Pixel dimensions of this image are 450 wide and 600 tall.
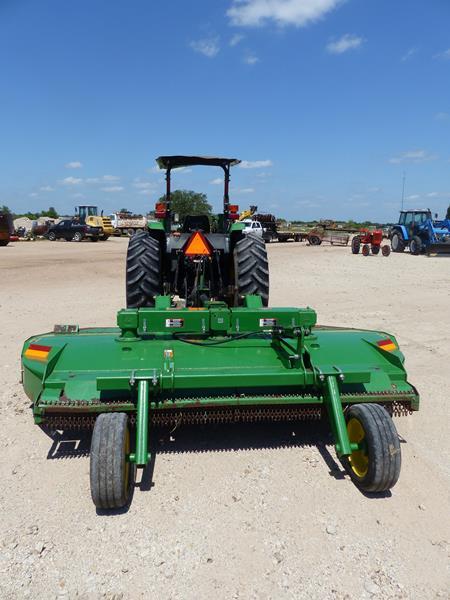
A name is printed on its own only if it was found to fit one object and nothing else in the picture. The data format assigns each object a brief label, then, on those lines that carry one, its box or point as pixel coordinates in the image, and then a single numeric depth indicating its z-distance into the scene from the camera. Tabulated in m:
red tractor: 18.94
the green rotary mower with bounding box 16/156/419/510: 2.69
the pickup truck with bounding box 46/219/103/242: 28.31
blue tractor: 19.32
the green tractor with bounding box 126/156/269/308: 5.59
